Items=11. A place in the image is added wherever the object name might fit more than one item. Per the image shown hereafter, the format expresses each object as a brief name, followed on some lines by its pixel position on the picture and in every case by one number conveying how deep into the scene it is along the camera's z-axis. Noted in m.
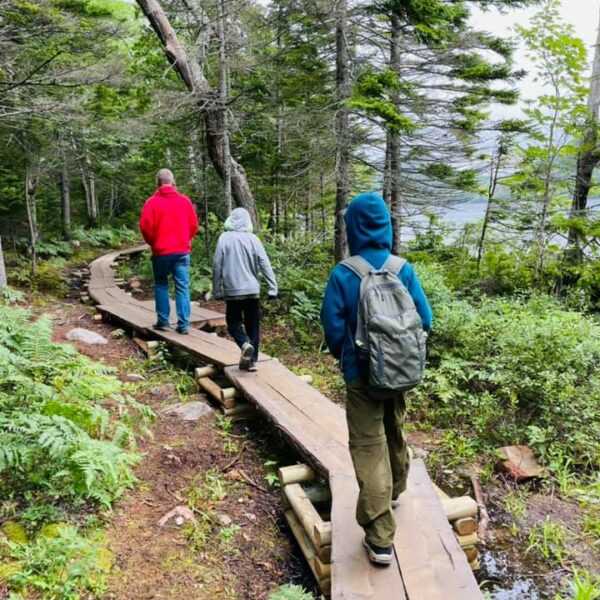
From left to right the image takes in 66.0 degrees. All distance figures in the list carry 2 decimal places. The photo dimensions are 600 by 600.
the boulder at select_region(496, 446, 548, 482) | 4.85
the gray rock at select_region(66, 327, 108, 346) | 7.64
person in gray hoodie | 5.43
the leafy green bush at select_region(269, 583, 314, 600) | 2.79
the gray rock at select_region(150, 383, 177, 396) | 6.03
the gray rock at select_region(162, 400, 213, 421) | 5.36
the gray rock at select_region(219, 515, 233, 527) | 3.64
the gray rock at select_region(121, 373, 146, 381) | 6.30
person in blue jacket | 2.76
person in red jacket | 6.77
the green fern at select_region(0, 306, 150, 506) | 3.19
